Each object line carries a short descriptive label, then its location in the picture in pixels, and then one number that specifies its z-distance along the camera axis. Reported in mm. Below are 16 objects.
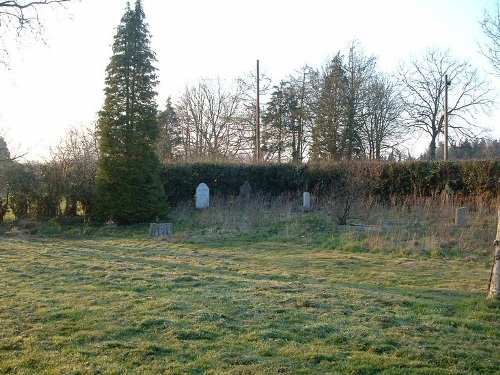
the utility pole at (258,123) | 33134
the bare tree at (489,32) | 8827
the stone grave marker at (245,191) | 23938
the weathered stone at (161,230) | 16375
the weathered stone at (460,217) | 15202
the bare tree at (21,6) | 8498
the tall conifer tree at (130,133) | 20000
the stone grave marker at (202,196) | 23297
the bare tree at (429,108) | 39781
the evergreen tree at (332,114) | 36125
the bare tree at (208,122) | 42566
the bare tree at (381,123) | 37750
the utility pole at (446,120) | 29422
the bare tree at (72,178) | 21516
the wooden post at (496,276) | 7254
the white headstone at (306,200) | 21062
